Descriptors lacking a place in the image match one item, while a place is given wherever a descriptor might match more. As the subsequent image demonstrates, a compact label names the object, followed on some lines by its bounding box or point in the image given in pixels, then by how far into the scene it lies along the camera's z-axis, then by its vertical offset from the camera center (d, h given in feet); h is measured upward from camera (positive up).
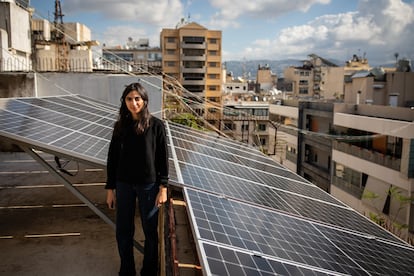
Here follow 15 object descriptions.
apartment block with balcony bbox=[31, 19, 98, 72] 67.87 +8.68
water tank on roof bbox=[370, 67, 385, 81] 113.29 +8.08
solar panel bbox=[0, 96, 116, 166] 14.57 -1.49
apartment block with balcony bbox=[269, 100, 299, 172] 115.44 -10.91
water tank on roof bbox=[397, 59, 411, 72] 113.77 +11.09
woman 12.59 -2.42
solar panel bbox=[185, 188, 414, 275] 9.34 -4.30
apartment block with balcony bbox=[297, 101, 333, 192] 99.35 -12.41
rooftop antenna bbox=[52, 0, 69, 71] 66.06 +10.38
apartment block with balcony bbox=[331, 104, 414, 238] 67.62 -12.45
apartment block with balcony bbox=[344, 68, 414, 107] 108.68 +4.06
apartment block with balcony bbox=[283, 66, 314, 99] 252.42 +12.87
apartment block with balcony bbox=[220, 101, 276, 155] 152.35 -6.14
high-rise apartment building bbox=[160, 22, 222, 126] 195.52 +21.63
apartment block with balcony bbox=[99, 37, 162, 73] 250.25 +30.41
